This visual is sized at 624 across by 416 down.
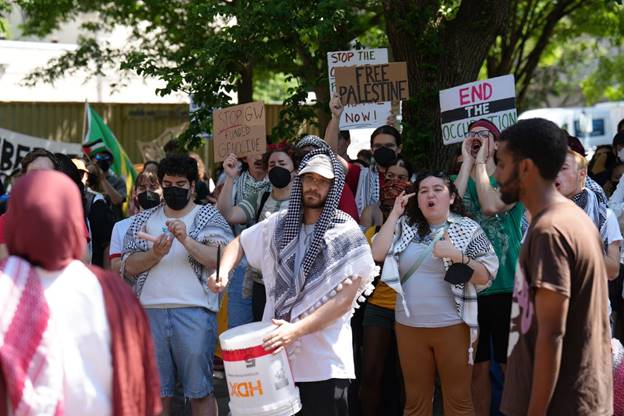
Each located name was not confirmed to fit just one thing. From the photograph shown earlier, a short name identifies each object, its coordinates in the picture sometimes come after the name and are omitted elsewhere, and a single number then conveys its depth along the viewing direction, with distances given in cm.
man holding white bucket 520
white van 2122
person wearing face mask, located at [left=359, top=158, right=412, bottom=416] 659
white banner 1385
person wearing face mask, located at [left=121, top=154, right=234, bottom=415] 607
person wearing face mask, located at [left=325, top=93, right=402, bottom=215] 737
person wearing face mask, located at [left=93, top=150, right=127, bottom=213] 972
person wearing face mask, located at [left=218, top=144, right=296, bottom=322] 667
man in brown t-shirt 367
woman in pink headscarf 336
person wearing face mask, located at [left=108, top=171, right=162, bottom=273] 634
